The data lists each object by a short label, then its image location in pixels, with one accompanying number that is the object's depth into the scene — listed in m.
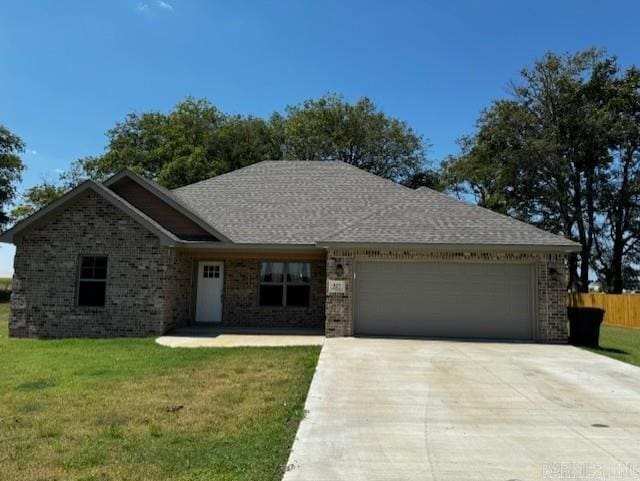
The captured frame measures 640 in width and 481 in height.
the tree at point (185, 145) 32.84
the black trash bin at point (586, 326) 13.31
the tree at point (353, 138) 37.03
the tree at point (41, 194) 38.53
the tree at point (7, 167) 39.06
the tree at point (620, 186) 31.42
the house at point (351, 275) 13.44
